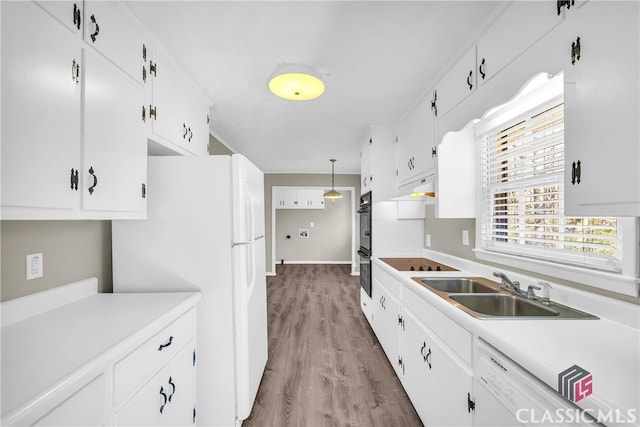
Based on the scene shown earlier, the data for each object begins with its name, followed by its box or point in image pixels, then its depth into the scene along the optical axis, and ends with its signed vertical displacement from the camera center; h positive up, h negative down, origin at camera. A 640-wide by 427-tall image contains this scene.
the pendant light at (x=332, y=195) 6.09 +0.42
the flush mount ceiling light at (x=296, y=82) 1.76 +0.85
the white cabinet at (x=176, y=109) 1.76 +0.78
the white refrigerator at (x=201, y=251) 1.69 -0.22
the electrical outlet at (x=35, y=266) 1.27 -0.23
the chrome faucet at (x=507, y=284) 1.54 -0.40
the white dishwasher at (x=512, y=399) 0.78 -0.59
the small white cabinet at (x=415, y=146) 2.22 +0.62
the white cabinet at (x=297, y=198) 7.43 +0.43
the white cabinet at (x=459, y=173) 2.09 +0.31
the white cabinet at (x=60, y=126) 0.93 +0.36
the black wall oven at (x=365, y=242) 3.38 -0.35
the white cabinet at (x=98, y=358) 0.78 -0.47
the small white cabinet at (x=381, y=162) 3.28 +0.61
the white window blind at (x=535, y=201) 1.31 +0.08
